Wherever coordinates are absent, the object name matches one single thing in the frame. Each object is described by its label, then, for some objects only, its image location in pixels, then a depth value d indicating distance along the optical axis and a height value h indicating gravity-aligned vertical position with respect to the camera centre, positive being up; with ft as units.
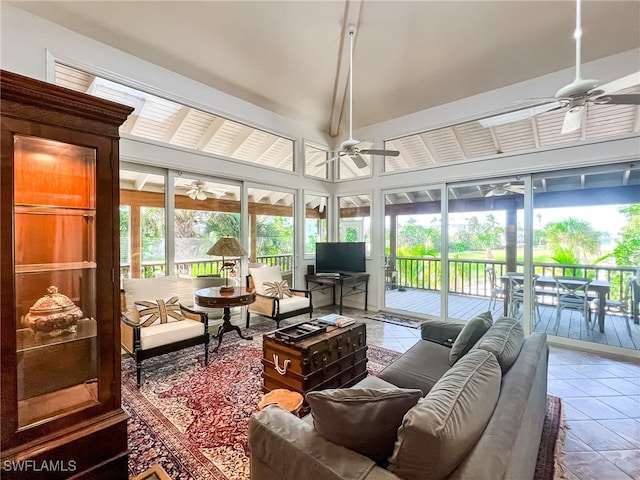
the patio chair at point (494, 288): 14.52 -2.43
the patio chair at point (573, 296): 12.23 -2.41
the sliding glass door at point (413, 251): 16.08 -0.64
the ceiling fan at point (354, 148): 11.31 +3.74
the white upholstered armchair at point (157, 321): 8.71 -2.72
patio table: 11.82 -2.15
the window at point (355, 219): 18.42 +1.43
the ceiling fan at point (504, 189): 13.44 +2.44
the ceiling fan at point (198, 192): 13.28 +2.31
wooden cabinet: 4.36 -0.76
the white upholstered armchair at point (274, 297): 13.21 -2.73
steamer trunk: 7.56 -3.38
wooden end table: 10.61 -2.21
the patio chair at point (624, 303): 11.43 -2.56
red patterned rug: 5.81 -4.44
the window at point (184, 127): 10.15 +5.23
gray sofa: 2.96 -2.26
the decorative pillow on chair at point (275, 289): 13.97 -2.37
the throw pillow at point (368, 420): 3.46 -2.18
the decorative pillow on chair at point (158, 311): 9.48 -2.40
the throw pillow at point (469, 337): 6.37 -2.20
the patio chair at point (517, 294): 13.24 -2.52
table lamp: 10.99 -0.32
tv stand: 16.61 -2.44
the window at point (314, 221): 18.58 +1.28
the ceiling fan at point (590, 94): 6.55 +3.43
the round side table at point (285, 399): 6.68 -3.81
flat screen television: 17.43 -1.01
